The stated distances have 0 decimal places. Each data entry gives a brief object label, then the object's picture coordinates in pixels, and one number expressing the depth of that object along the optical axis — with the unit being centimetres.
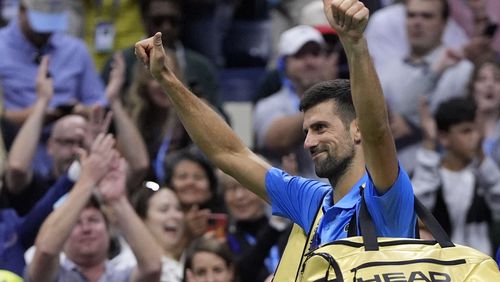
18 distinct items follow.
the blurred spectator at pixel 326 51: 2036
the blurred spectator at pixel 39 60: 1937
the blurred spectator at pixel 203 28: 2214
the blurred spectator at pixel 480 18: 2134
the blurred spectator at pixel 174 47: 2014
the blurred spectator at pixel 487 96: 2015
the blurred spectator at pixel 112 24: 2114
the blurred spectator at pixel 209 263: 1576
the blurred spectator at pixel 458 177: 1797
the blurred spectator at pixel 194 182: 1773
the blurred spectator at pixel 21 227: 1595
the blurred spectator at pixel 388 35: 2078
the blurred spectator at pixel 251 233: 1720
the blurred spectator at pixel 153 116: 1909
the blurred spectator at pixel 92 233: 1506
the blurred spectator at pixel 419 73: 1948
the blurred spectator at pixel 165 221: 1667
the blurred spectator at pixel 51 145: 1750
